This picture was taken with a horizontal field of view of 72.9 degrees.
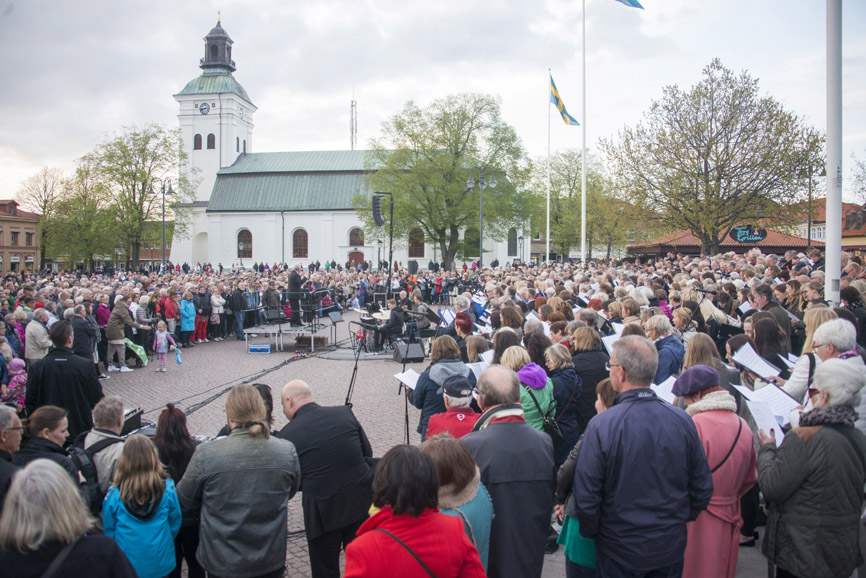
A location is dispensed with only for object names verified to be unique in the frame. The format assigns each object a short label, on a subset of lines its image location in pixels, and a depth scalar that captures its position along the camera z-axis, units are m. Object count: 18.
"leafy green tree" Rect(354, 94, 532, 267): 45.66
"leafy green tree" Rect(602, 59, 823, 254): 26.00
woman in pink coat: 3.42
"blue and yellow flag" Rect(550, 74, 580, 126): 28.02
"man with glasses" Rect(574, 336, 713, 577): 2.95
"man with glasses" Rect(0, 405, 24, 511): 3.77
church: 62.56
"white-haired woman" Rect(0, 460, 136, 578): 2.19
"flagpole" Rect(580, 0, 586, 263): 25.08
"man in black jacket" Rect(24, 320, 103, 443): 6.11
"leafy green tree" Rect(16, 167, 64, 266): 63.88
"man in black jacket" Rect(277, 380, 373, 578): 3.89
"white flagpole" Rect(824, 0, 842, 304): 8.70
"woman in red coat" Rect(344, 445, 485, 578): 2.27
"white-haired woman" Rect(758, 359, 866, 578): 3.13
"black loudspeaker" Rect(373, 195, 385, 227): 19.74
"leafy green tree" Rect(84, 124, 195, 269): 49.03
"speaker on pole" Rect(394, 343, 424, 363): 8.45
